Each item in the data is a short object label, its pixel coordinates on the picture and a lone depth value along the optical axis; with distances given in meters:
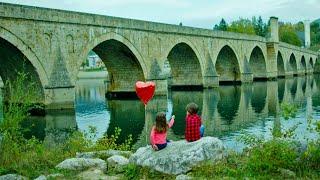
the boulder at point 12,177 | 8.02
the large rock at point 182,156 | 8.05
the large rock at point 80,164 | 8.92
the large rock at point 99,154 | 10.01
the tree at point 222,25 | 118.19
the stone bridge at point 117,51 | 25.56
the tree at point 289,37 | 115.31
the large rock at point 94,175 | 8.23
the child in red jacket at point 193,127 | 9.27
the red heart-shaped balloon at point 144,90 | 11.02
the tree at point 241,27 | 98.12
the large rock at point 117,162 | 8.75
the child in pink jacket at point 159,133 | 8.73
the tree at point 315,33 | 139.00
